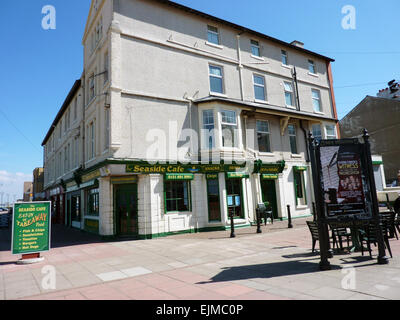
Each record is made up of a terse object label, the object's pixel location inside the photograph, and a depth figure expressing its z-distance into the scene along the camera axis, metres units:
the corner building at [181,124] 12.76
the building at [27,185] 90.36
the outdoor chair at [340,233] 7.80
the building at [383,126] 29.53
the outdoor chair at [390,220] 8.04
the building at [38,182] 37.27
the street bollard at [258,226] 12.39
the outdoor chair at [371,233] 7.06
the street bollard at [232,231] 11.64
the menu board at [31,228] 8.40
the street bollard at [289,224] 13.51
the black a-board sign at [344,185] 6.53
